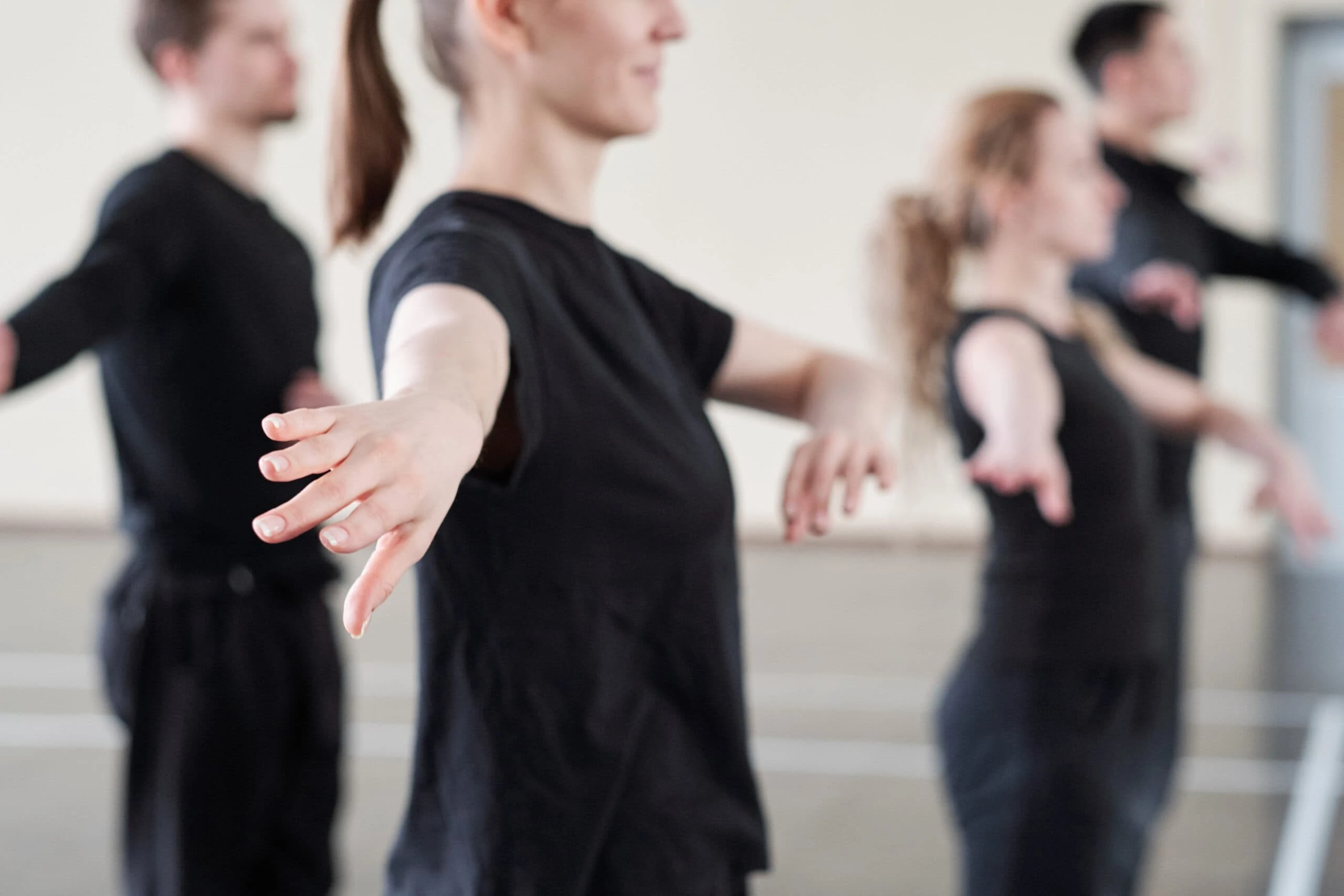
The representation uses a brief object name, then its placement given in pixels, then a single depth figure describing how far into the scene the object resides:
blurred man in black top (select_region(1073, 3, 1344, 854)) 3.26
